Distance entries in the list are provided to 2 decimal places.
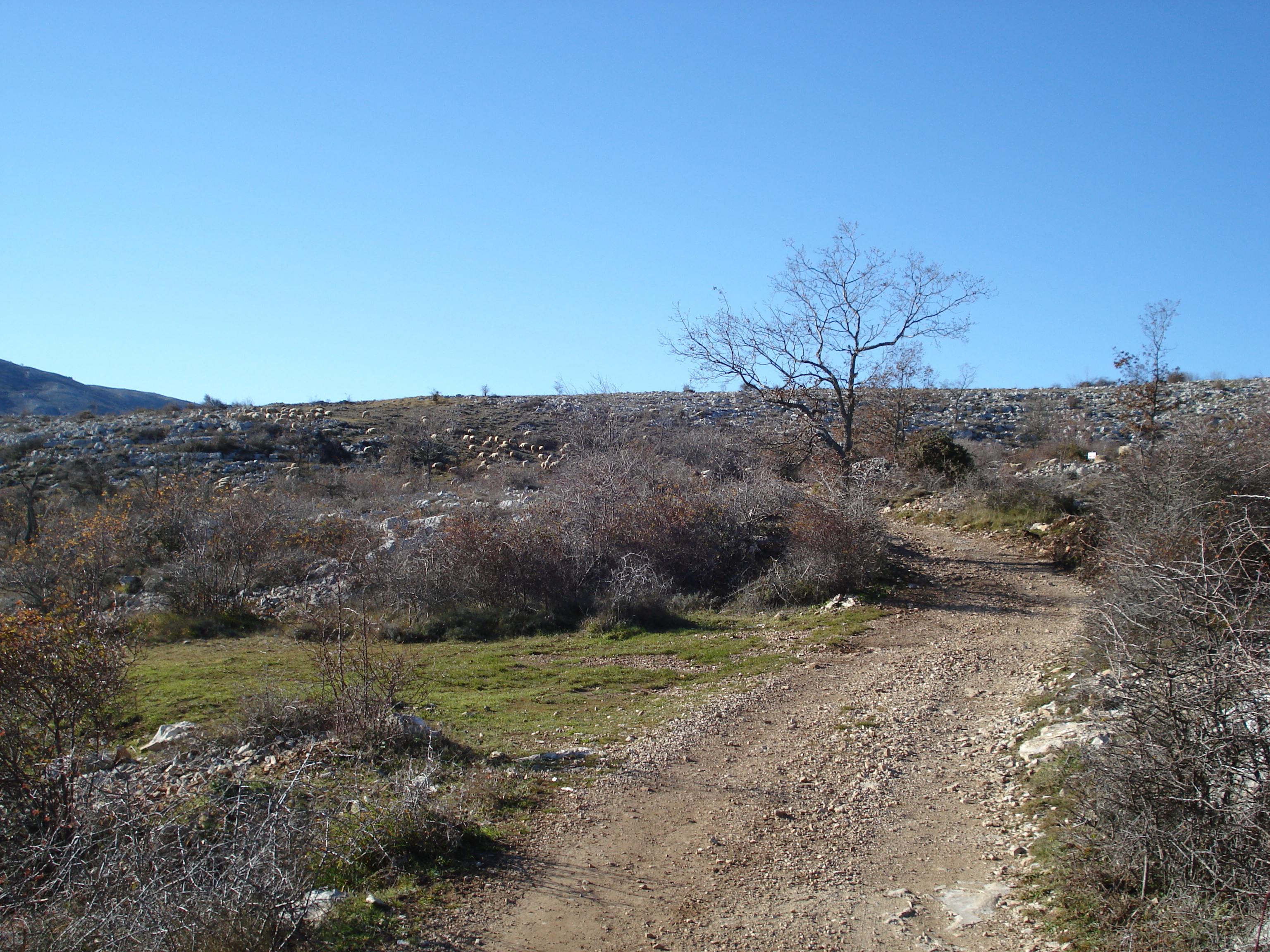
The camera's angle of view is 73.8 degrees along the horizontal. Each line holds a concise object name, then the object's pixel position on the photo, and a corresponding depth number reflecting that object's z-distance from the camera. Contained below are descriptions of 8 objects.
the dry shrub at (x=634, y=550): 14.57
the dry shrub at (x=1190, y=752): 3.67
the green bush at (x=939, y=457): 24.45
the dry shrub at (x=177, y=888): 3.84
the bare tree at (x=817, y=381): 18.17
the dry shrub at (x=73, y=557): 15.52
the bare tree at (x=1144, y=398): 20.25
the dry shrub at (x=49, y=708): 5.75
